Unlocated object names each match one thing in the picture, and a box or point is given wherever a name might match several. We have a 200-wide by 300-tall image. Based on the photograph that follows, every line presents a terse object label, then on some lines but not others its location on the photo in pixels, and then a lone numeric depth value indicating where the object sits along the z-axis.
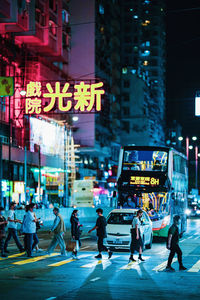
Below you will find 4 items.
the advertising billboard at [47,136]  61.31
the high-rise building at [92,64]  79.06
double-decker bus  26.67
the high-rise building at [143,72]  115.81
